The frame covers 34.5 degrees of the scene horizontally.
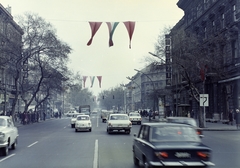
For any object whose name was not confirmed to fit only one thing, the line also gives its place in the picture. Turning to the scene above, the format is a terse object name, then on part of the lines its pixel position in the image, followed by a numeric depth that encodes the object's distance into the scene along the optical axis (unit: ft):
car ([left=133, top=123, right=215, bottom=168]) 30.94
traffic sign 111.24
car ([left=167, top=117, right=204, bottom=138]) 65.72
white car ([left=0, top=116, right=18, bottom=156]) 50.80
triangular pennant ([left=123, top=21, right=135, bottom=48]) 79.82
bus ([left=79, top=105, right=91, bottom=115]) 241.65
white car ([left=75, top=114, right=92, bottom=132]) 105.81
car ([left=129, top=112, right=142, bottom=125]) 155.74
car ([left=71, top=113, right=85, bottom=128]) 134.06
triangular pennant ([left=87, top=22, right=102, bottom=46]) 77.88
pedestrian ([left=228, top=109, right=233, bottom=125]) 124.36
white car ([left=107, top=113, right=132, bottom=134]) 93.61
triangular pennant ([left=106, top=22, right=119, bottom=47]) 80.89
